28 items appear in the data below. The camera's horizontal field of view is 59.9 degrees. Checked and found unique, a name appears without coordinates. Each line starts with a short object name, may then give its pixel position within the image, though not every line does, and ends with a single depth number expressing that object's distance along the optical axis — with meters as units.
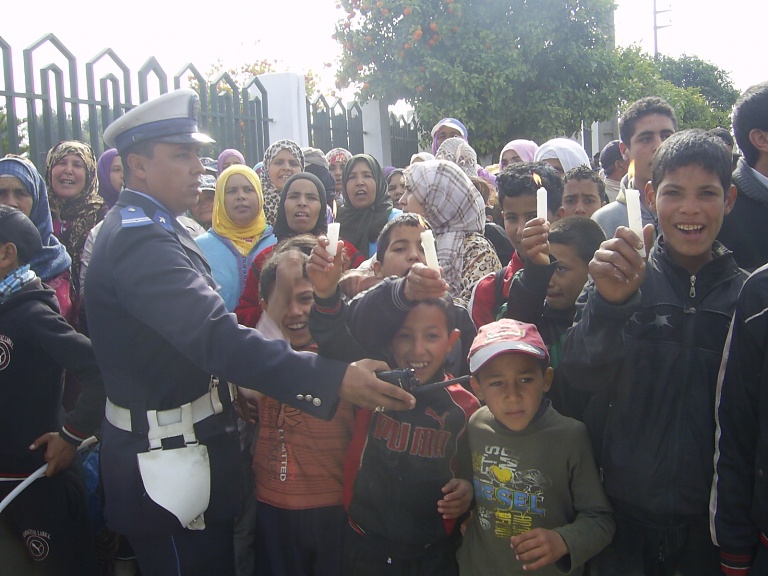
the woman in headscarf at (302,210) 3.80
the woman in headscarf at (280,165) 5.09
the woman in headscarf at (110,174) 4.51
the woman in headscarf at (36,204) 3.39
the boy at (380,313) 1.94
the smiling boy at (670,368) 1.85
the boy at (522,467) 2.00
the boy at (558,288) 2.19
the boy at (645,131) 3.48
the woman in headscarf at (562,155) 4.80
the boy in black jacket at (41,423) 2.63
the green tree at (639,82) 11.64
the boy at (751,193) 2.30
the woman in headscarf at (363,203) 4.35
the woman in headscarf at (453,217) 3.26
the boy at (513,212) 2.66
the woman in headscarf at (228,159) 5.85
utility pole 36.00
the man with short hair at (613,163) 5.56
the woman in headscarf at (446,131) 6.73
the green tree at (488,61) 10.52
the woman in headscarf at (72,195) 4.20
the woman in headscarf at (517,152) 5.84
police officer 1.89
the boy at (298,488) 2.49
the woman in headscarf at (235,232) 3.90
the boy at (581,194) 3.71
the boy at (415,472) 2.22
